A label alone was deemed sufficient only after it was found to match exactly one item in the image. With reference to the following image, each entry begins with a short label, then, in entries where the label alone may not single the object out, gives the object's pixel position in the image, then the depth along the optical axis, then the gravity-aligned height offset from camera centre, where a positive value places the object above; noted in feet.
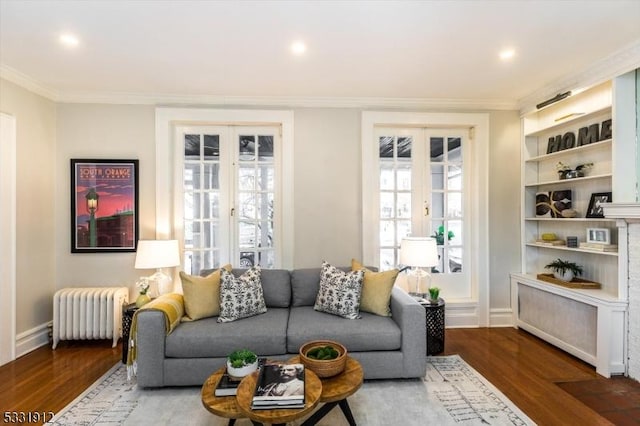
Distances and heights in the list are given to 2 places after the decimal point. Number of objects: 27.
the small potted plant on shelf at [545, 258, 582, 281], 10.38 -1.88
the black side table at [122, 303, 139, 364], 9.21 -3.25
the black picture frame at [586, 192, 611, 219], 9.59 +0.30
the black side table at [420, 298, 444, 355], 9.82 -3.51
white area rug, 6.73 -4.38
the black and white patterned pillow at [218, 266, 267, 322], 8.77 -2.36
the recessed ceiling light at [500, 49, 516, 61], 8.52 +4.35
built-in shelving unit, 8.77 -1.28
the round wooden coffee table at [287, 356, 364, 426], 5.68 -3.23
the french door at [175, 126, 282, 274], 12.07 +0.68
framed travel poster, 11.31 +0.29
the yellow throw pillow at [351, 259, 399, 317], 9.09 -2.29
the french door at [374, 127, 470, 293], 12.47 +0.76
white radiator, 10.39 -3.33
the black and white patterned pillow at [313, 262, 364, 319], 8.93 -2.32
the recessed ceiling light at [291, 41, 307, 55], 8.06 +4.33
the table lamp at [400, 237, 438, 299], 10.24 -1.32
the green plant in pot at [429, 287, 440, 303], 10.23 -2.62
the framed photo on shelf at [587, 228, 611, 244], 9.37 -0.69
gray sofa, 7.80 -3.23
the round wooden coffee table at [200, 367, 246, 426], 5.27 -3.27
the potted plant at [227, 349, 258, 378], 6.14 -2.95
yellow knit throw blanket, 7.91 -2.70
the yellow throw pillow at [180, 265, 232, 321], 8.80 -2.34
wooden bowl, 6.14 -2.96
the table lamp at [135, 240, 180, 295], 10.03 -1.33
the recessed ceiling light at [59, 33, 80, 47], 7.74 +4.35
